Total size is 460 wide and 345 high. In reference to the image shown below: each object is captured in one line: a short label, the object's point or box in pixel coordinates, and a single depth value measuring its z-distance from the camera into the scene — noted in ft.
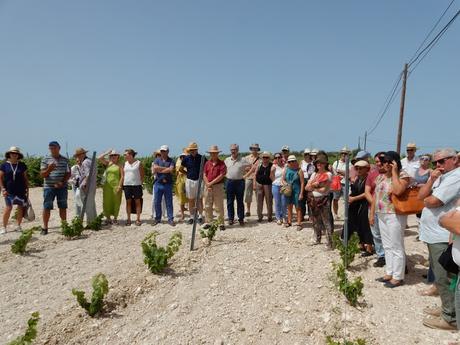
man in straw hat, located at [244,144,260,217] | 29.43
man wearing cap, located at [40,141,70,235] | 25.70
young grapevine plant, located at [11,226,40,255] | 21.62
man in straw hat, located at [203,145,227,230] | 25.71
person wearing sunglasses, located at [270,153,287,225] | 27.14
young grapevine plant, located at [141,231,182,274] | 17.72
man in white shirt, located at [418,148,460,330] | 12.03
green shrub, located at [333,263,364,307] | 14.16
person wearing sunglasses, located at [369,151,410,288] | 15.16
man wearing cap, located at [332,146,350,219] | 27.09
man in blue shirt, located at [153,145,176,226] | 27.45
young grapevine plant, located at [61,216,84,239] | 24.70
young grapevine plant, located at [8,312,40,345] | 10.83
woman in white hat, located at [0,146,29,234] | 25.48
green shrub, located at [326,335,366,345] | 10.20
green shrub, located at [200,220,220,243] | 22.03
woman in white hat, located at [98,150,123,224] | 28.09
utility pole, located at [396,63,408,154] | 46.66
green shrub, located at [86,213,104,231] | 26.96
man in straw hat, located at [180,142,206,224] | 26.32
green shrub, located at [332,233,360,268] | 17.20
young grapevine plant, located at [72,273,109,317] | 14.24
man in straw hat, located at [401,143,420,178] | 23.85
